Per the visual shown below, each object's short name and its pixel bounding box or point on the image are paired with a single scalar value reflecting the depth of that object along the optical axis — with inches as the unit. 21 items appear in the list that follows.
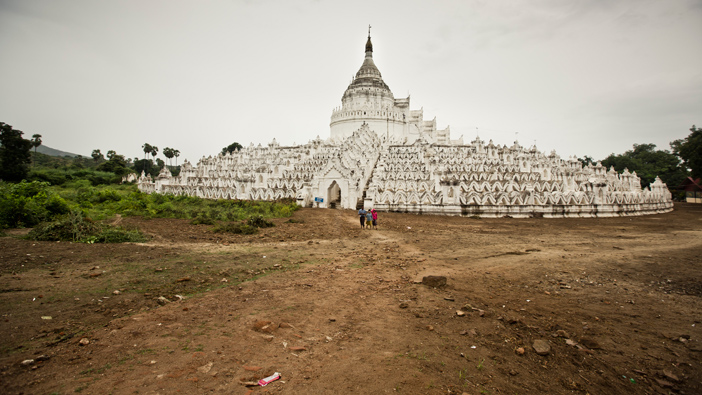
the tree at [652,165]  2294.5
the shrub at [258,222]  667.4
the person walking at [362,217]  679.1
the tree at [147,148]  3179.1
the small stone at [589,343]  204.0
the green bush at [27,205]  523.8
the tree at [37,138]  2243.4
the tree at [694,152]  1483.8
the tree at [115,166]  2101.5
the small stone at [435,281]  310.1
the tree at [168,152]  3489.2
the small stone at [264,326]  218.1
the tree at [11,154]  1446.9
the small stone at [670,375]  174.7
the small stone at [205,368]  173.5
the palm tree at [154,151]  3250.2
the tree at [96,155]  3073.3
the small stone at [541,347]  197.2
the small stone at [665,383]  171.0
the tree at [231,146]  3434.8
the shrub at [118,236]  469.1
